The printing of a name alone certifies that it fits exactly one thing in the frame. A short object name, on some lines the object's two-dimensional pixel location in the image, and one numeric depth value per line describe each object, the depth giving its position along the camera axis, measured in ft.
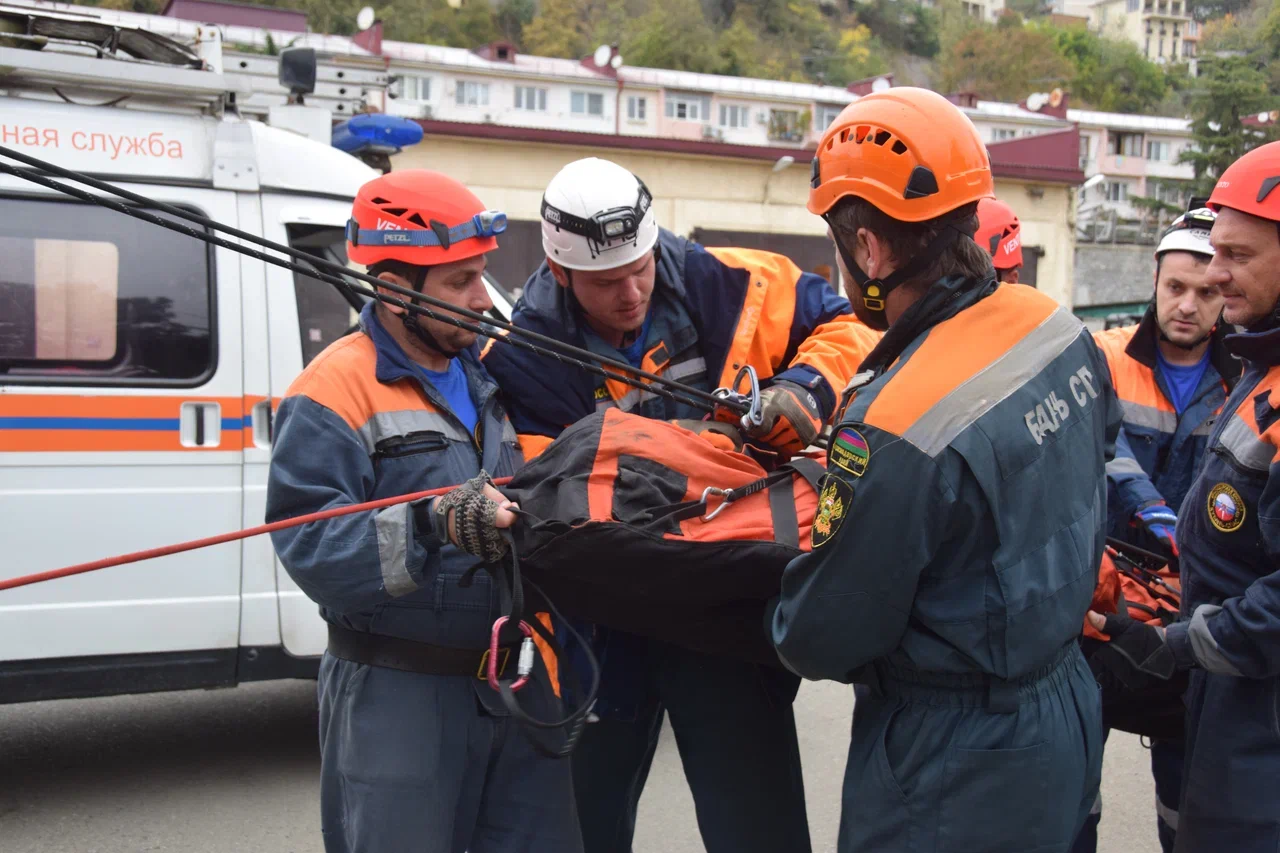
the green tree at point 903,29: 383.04
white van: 14.99
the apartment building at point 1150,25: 413.59
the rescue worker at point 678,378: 9.46
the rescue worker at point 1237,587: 8.47
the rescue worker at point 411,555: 8.46
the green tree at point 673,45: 261.44
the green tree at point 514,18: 293.02
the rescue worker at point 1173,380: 12.66
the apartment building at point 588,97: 199.93
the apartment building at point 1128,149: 262.06
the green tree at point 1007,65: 307.99
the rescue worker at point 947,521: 6.43
